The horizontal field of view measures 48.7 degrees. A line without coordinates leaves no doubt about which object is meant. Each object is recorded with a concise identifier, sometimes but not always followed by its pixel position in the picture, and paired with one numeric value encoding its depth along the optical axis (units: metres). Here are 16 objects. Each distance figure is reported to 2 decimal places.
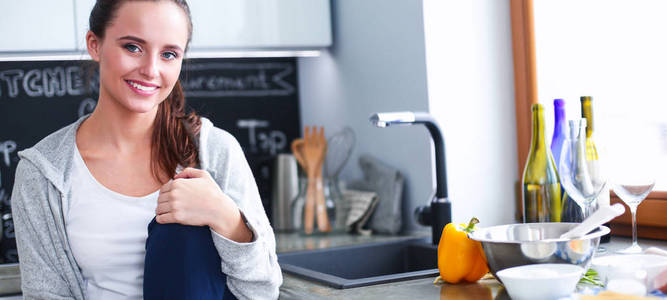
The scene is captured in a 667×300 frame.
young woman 1.23
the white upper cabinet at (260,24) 2.16
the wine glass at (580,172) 1.40
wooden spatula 2.17
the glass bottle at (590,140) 1.56
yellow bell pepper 1.25
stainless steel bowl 1.10
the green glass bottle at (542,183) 1.58
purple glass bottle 1.57
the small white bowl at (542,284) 1.01
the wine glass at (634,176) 1.35
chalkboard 2.33
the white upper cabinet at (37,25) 1.98
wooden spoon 2.17
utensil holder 2.20
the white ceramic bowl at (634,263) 1.02
